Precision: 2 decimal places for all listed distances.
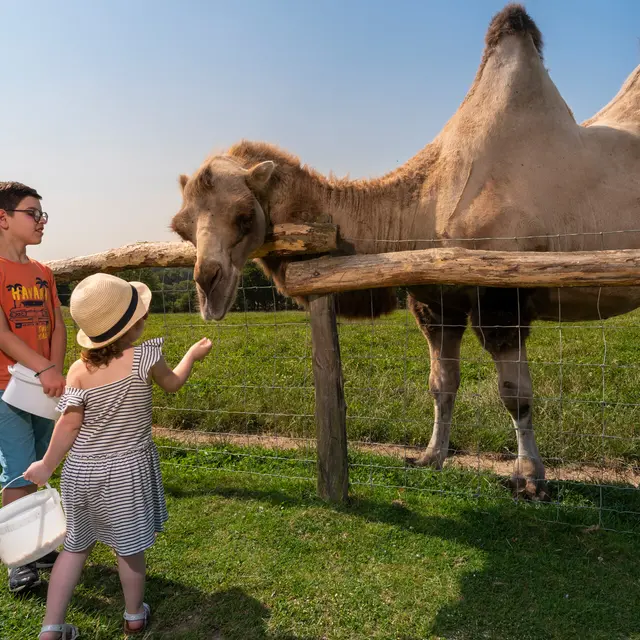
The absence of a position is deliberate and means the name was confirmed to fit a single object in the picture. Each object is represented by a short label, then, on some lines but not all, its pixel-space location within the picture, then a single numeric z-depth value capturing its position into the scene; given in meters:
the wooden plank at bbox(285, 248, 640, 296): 3.09
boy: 2.92
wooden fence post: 3.80
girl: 2.46
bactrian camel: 4.08
